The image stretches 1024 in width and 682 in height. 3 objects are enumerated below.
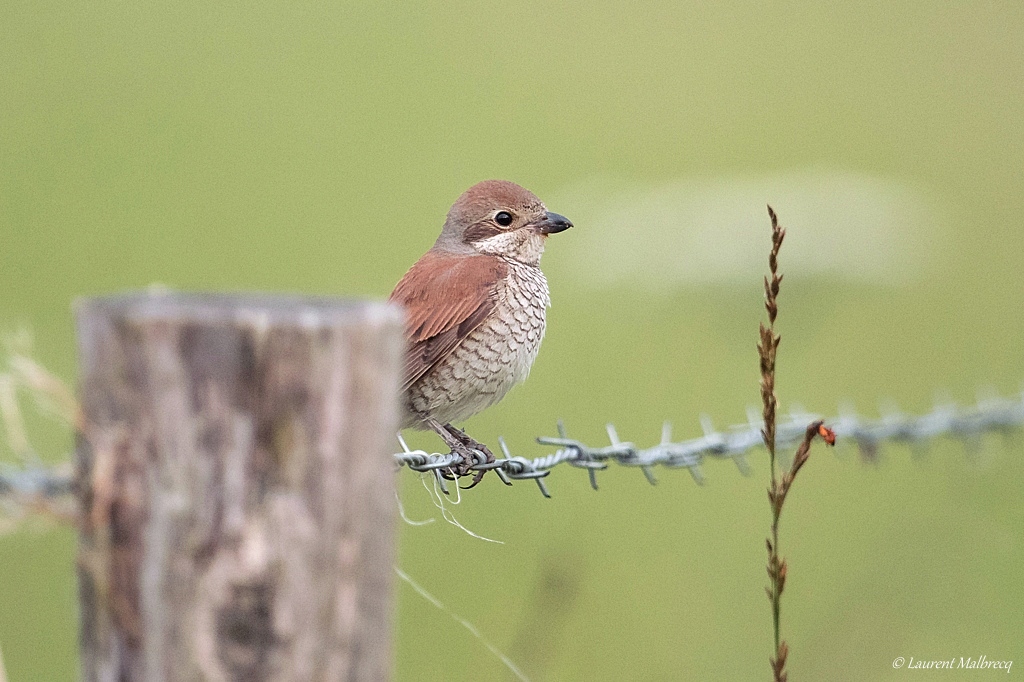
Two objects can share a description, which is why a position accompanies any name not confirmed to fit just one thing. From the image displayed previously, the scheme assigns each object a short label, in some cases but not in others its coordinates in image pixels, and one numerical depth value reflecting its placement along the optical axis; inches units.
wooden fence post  110.8
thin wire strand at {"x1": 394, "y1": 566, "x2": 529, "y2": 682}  174.1
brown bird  318.7
